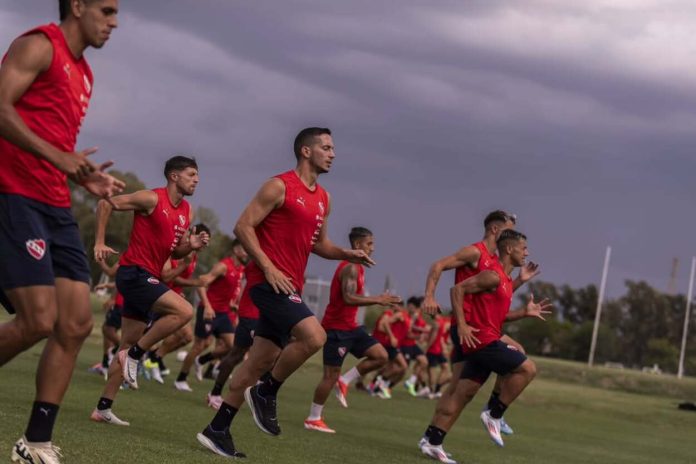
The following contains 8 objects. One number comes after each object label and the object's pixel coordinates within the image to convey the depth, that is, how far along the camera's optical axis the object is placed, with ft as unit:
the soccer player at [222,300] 68.28
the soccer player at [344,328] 49.60
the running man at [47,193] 21.26
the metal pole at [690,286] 223.45
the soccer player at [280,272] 31.83
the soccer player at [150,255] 39.70
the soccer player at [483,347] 40.37
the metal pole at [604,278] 213.05
